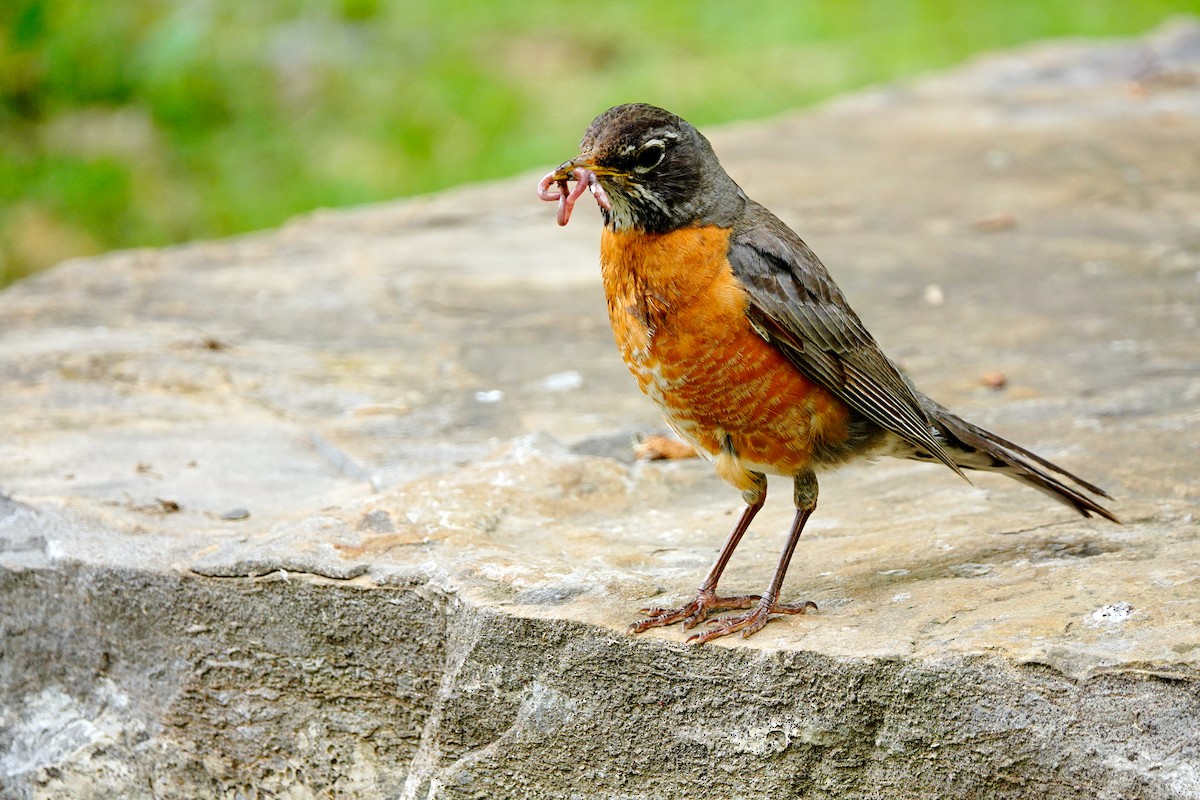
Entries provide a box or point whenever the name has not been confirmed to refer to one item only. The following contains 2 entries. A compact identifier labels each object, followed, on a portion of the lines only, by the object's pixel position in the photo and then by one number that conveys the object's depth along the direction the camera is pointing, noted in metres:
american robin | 7.50
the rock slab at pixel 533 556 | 6.55
